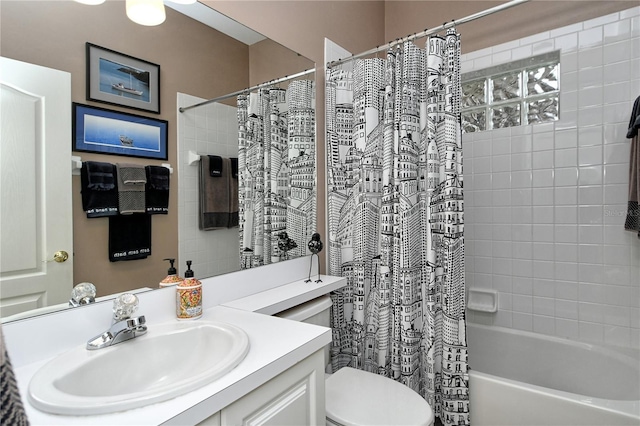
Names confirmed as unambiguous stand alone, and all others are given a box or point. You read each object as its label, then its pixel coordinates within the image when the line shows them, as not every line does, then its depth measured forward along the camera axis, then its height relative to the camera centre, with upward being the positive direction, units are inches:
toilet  49.1 -30.2
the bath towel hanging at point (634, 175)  66.1 +6.3
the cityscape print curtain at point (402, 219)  62.9 -2.5
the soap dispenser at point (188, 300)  45.5 -12.5
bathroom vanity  26.0 -15.2
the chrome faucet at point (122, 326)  36.1 -13.2
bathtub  52.9 -33.7
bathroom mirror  36.7 +19.4
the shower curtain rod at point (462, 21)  63.9 +35.5
